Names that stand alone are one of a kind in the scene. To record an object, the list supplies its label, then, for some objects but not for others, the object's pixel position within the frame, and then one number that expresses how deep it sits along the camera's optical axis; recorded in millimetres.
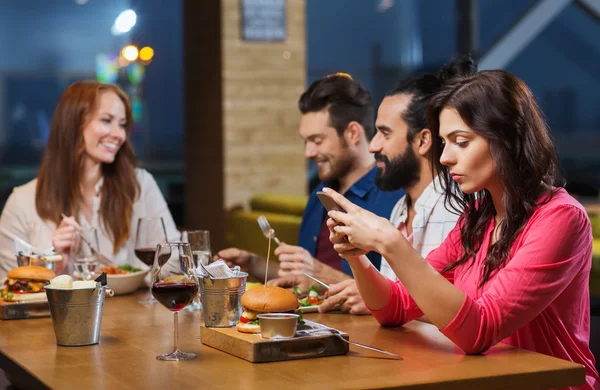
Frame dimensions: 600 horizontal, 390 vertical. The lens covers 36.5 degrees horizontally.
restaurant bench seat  6582
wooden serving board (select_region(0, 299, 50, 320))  2557
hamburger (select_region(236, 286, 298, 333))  2016
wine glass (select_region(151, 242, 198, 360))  2012
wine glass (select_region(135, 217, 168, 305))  2926
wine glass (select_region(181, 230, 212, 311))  2921
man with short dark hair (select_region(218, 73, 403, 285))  3975
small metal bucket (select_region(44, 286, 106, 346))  2133
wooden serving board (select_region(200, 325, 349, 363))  1896
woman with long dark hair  1999
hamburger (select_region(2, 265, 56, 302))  2682
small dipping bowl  1925
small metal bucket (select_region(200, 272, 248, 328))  2139
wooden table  1747
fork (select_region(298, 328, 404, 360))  1947
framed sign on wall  7691
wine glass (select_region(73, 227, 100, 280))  2963
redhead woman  3691
